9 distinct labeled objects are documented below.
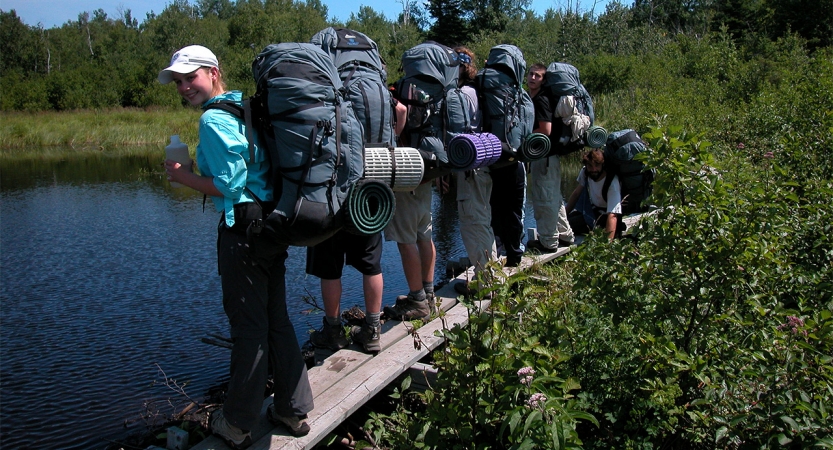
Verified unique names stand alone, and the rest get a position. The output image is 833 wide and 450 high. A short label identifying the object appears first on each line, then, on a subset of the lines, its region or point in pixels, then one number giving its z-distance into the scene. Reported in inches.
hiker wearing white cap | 112.3
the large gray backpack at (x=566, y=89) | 235.5
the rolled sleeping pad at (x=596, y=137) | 242.1
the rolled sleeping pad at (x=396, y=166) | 145.6
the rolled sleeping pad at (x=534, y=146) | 205.9
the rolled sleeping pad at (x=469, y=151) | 177.8
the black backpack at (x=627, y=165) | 232.8
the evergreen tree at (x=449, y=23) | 1813.0
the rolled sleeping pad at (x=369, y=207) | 121.8
